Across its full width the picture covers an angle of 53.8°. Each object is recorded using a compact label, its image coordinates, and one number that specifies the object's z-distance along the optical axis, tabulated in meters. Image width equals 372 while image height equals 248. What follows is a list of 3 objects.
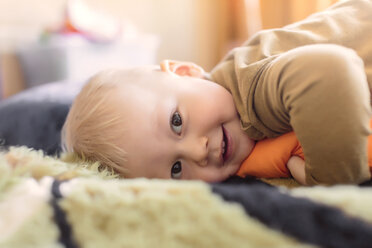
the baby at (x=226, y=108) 0.58
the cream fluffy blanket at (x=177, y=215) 0.34
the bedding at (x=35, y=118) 1.03
